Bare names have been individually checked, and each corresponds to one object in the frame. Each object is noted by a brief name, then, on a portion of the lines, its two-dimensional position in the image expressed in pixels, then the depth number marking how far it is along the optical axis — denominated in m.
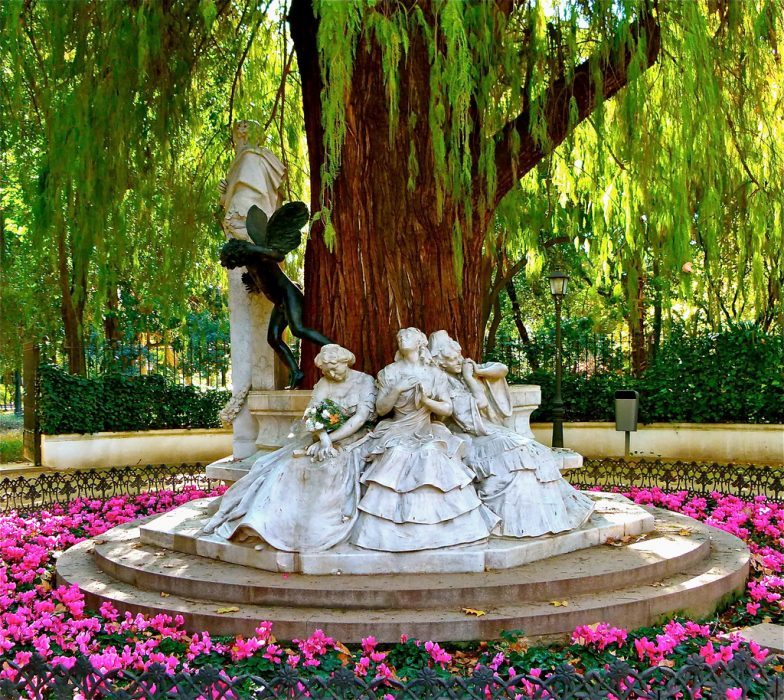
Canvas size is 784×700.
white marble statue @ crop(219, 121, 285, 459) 7.09
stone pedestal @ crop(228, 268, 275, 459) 7.08
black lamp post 12.81
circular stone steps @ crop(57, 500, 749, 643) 4.06
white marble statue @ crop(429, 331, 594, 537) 4.98
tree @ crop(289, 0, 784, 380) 5.41
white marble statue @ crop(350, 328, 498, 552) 4.68
